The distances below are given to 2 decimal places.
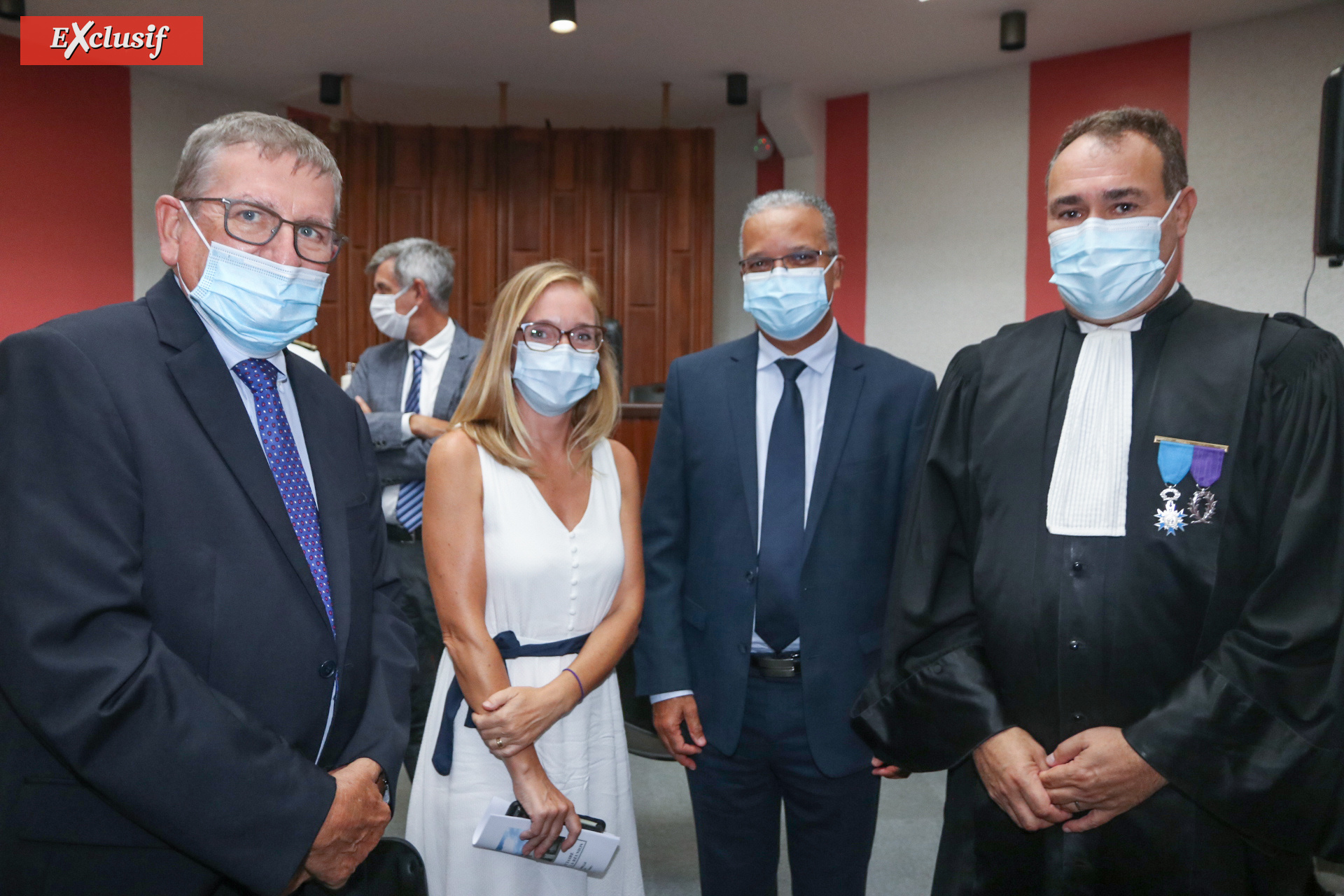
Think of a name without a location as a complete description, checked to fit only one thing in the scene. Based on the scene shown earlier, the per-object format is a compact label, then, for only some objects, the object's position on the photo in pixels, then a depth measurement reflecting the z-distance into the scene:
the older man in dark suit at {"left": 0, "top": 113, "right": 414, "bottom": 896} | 1.09
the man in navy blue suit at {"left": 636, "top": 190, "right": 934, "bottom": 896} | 1.83
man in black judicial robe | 1.32
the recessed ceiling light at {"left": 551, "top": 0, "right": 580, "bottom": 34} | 5.17
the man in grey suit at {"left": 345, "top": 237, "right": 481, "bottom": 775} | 3.09
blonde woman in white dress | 1.77
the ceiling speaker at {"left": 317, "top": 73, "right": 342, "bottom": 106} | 6.74
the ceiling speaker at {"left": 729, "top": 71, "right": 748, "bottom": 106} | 6.68
